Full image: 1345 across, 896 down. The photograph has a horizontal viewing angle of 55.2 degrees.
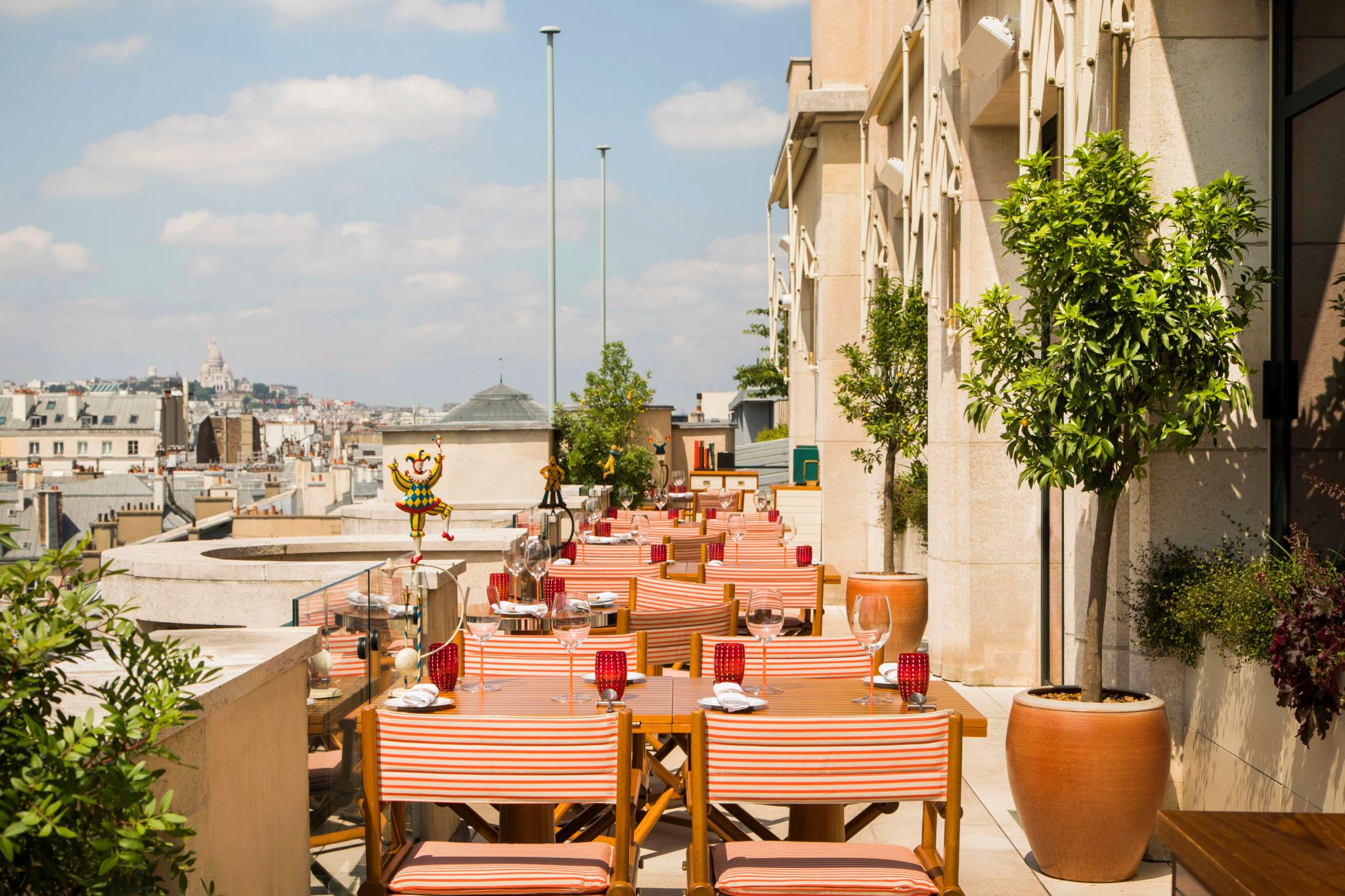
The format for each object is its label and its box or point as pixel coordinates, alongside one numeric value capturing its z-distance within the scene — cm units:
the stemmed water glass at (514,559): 642
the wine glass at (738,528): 924
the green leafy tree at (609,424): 2045
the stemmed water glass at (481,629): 438
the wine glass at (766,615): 457
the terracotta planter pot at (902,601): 944
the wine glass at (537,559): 647
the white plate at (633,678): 449
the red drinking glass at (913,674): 418
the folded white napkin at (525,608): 611
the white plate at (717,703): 405
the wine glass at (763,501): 1217
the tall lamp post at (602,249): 3908
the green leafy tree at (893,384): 1076
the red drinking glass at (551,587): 601
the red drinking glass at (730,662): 434
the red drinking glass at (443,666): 419
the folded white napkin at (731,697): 401
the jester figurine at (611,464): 1680
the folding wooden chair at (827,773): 323
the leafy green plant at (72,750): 160
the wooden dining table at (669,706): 394
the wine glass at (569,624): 440
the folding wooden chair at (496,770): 321
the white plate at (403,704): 390
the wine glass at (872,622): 436
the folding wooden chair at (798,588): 720
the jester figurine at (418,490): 718
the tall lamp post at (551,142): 2653
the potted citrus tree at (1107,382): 480
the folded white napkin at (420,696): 390
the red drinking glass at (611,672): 403
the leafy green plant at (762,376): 3769
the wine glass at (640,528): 993
